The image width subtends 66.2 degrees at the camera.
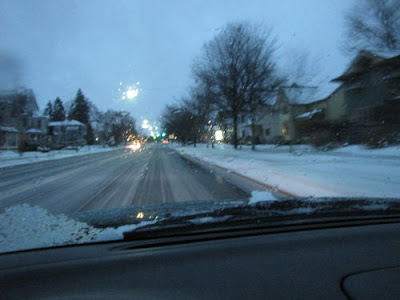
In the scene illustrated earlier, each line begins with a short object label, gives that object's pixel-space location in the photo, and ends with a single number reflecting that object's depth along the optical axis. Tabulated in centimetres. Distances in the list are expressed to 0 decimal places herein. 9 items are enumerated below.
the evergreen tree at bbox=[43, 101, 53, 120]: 8406
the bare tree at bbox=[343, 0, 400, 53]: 1817
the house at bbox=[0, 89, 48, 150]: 2114
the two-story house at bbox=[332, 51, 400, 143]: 2059
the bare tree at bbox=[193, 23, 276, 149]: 2480
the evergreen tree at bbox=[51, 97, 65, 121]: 8250
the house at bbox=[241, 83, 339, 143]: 2464
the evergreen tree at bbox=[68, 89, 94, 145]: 8269
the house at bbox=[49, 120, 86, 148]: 6399
